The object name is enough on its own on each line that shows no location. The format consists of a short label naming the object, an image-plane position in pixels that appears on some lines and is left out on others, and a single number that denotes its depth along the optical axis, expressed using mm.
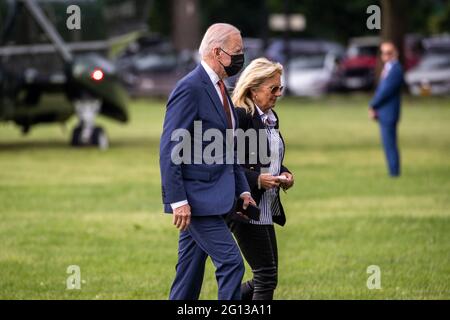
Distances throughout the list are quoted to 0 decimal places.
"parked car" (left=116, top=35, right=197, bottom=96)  46344
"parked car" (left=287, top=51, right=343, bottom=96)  46750
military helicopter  22875
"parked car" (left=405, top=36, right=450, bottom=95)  44812
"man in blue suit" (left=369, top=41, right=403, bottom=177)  18656
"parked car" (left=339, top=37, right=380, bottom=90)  48594
